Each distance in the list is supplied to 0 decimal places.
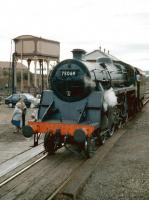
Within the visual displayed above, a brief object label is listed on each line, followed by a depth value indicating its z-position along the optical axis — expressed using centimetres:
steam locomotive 1018
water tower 3547
